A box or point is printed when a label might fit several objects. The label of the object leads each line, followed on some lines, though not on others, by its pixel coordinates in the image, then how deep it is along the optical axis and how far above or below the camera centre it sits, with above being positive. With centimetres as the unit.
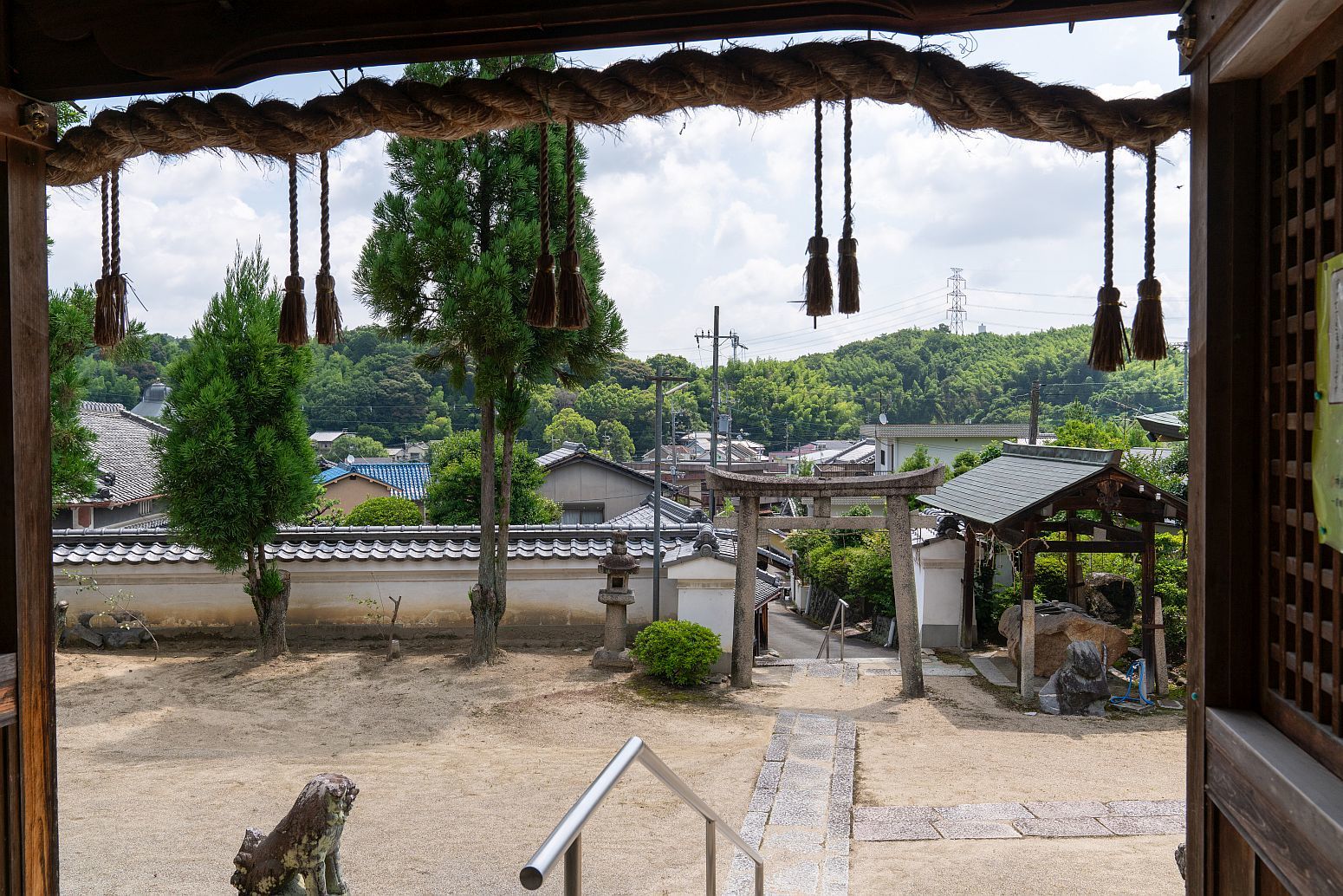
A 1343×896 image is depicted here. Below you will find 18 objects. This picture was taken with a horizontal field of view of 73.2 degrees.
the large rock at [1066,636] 959 -204
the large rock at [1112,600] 1084 -188
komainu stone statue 388 -174
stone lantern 941 -166
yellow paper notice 171 +7
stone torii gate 921 -84
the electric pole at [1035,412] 2114 +74
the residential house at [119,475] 1646 -63
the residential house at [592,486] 2505 -120
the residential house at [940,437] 2831 +23
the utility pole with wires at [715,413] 2420 +82
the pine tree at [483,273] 913 +175
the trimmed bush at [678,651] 895 -208
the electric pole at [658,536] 994 -104
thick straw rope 230 +93
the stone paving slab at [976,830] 512 -222
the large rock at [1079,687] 871 -236
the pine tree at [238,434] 908 +9
